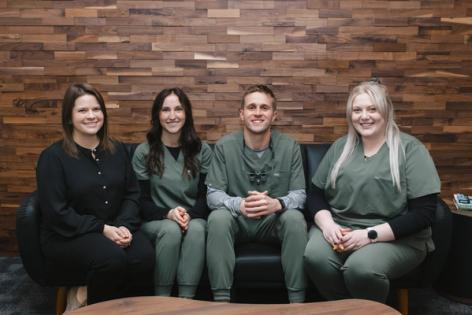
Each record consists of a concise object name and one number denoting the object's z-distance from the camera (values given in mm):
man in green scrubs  2373
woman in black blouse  2279
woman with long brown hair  2541
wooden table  1708
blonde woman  2223
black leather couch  2365
